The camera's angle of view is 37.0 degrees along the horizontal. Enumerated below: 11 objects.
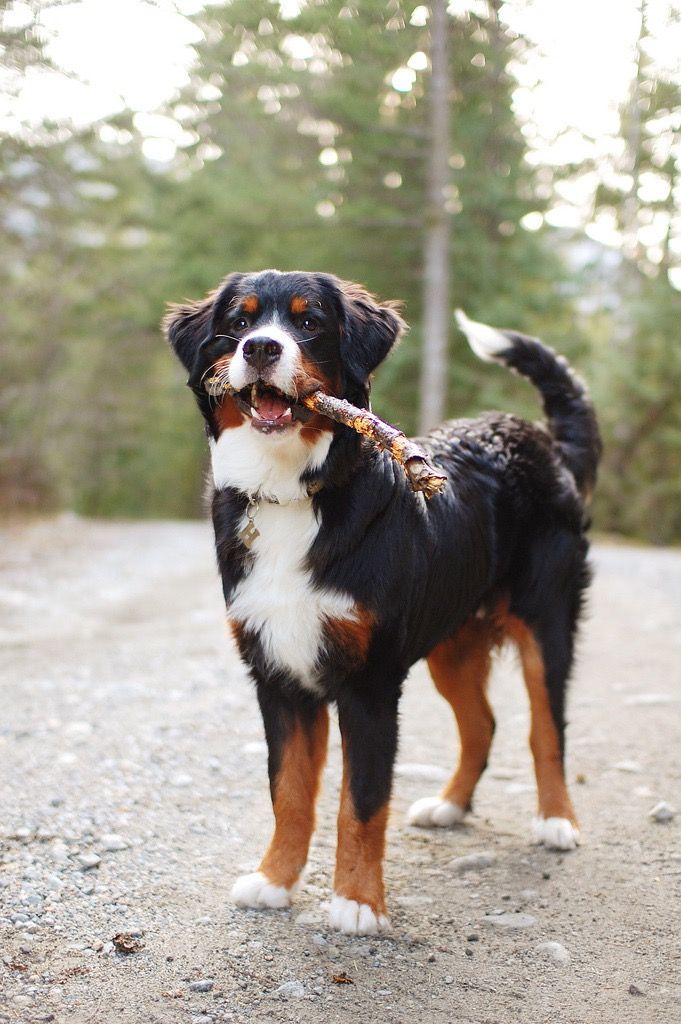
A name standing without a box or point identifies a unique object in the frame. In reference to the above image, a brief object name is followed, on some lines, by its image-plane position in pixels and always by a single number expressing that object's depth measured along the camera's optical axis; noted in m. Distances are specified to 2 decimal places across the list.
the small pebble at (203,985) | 2.74
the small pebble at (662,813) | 4.19
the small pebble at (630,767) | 4.89
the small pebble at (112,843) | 3.73
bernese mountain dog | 3.23
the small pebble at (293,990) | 2.75
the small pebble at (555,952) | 3.02
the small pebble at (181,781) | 4.54
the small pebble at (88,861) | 3.55
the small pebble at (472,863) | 3.79
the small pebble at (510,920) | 3.28
